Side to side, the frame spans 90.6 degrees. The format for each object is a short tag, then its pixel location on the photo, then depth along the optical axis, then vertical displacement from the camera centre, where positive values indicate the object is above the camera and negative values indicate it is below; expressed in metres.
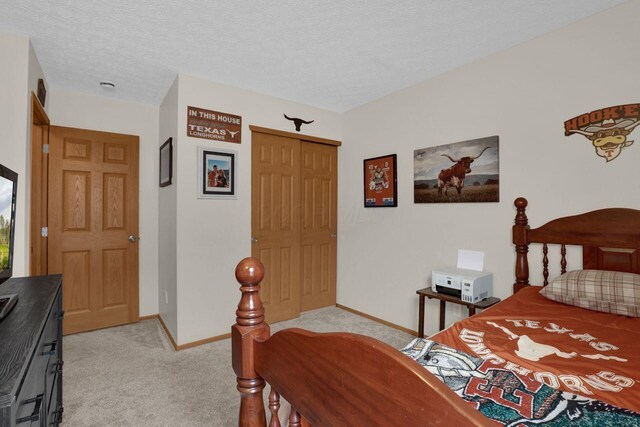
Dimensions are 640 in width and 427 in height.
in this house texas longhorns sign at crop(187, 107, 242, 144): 2.94 +0.87
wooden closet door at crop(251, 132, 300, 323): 3.44 -0.05
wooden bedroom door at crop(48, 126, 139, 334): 3.18 -0.10
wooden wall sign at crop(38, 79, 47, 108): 2.64 +1.07
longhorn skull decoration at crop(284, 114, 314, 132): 3.65 +1.08
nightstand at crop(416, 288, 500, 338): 2.41 -0.69
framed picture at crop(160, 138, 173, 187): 3.08 +0.54
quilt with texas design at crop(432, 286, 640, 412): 1.03 -0.56
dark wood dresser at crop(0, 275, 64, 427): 0.69 -0.36
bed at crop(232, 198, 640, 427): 0.50 -0.37
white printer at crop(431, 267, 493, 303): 2.42 -0.55
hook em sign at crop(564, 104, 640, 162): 1.96 +0.56
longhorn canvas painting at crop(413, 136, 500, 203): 2.62 +0.37
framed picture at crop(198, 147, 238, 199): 2.98 +0.40
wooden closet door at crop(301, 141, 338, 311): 3.88 -0.12
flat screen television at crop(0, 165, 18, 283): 1.23 -0.01
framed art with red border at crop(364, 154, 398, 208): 3.41 +0.36
